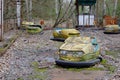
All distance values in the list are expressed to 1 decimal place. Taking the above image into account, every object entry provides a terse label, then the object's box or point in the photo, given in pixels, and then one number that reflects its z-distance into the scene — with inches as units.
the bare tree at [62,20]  1190.0
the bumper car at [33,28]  871.1
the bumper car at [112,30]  894.4
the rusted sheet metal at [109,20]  1116.1
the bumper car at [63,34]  663.8
